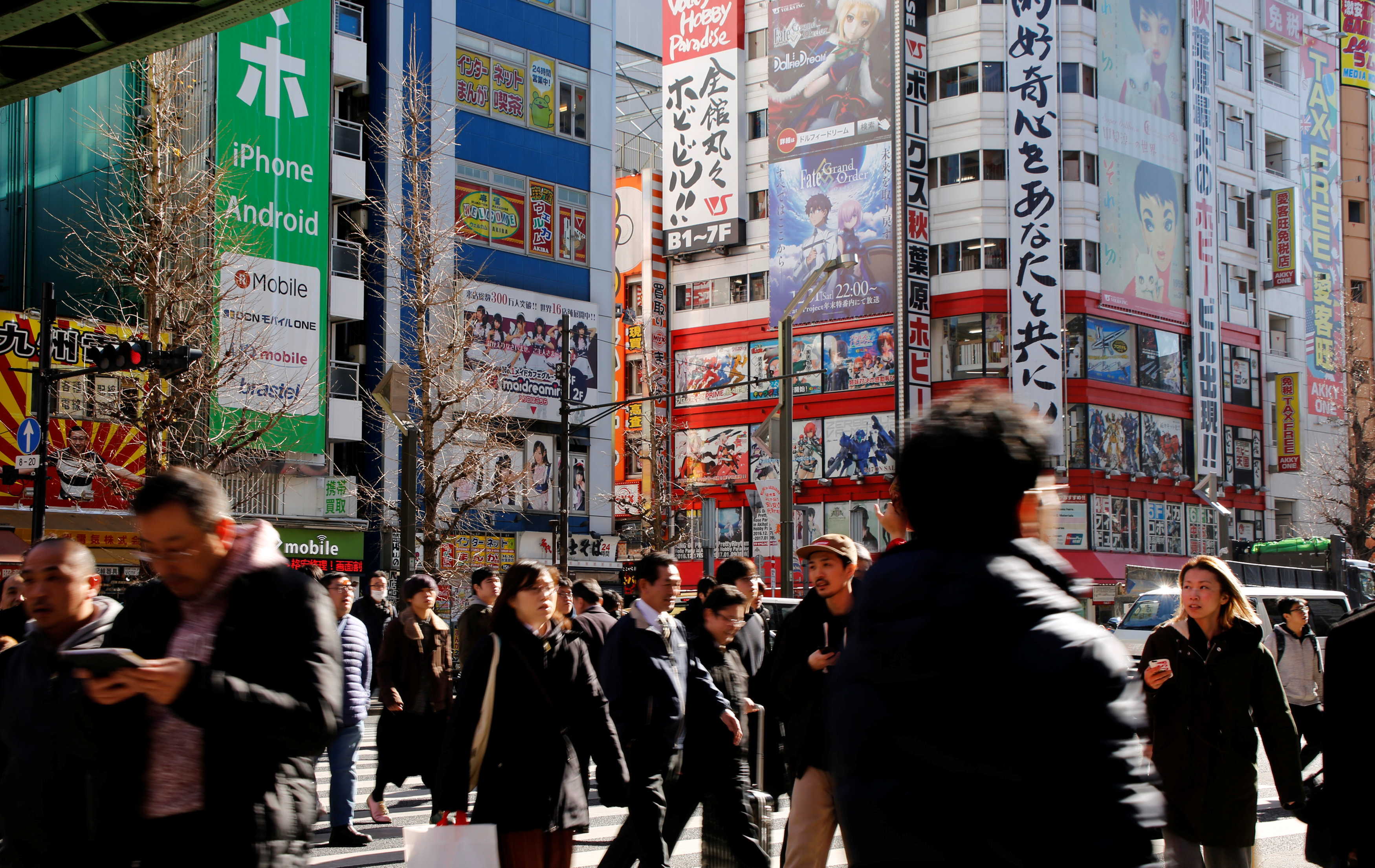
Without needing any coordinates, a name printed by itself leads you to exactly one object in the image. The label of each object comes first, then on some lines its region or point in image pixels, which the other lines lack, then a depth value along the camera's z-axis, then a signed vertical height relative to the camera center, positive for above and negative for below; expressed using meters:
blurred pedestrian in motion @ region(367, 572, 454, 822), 9.21 -1.40
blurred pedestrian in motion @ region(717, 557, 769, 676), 7.41 -0.70
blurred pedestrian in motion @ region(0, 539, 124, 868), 3.13 -0.64
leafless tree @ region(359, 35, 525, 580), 23.12 +3.36
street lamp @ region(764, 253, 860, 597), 20.39 +1.39
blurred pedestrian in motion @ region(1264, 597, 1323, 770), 11.34 -1.45
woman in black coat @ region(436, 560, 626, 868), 5.09 -0.93
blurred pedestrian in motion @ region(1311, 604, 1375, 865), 3.44 -0.64
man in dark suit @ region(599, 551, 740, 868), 5.92 -0.97
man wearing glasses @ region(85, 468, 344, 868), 3.09 -0.45
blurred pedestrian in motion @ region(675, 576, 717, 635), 7.11 -0.65
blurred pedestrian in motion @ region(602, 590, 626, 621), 17.02 -1.38
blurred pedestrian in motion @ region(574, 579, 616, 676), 8.73 -0.82
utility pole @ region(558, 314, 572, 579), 22.80 +0.80
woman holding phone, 5.09 -0.89
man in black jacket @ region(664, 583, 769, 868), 6.23 -1.38
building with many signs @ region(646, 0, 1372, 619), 42.22 +8.52
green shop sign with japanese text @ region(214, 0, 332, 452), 28.17 +6.63
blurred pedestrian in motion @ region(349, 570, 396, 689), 11.95 -1.03
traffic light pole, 17.50 +1.38
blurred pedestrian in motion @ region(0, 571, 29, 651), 8.20 -0.72
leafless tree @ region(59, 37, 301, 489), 18.41 +3.26
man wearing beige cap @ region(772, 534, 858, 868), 5.58 -0.82
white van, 16.12 -1.44
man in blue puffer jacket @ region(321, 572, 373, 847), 8.34 -1.55
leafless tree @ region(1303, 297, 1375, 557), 41.16 +0.91
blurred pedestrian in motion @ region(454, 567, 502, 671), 9.65 -0.89
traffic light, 16.28 +1.80
